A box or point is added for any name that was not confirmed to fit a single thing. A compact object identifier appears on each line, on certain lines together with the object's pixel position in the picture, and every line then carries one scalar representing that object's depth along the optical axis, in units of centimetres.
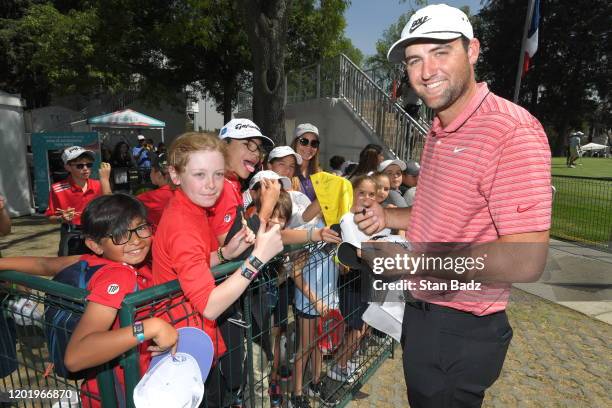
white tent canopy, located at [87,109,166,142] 1436
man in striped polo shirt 141
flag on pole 1020
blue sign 1021
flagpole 935
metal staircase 953
